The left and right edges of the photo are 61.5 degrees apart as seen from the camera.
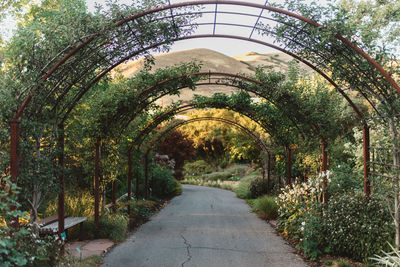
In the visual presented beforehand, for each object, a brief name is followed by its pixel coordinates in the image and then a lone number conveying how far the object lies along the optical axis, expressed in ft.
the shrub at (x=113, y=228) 23.79
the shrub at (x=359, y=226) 17.43
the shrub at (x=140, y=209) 32.64
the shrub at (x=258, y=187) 49.11
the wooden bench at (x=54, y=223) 19.48
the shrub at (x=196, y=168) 100.35
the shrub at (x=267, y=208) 33.19
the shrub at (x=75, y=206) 25.60
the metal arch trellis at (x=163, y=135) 44.14
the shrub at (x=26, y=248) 9.65
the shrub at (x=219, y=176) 87.35
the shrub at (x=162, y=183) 52.60
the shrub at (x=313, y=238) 19.43
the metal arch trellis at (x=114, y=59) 14.92
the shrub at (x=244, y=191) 52.97
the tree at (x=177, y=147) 71.77
